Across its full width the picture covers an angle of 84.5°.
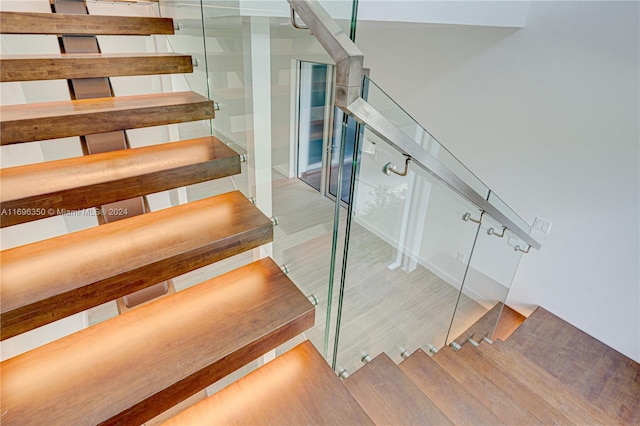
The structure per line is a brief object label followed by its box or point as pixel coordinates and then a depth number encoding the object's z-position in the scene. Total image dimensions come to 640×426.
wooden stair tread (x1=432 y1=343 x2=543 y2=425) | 1.92
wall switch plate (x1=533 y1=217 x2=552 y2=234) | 2.99
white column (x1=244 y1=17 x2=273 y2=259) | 1.49
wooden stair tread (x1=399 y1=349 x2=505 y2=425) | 1.73
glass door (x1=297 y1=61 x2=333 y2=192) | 1.35
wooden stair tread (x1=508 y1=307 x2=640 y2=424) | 2.47
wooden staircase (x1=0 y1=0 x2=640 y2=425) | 0.89
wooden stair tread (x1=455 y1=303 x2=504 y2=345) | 2.89
